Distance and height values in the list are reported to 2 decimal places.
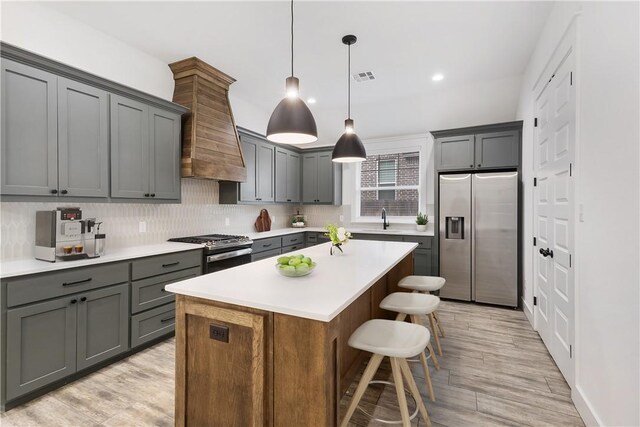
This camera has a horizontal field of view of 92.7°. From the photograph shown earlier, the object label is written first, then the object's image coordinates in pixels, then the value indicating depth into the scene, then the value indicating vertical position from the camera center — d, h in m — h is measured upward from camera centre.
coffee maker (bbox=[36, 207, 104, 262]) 2.38 -0.18
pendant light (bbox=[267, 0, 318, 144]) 2.16 +0.69
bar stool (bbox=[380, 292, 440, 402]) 2.16 -0.69
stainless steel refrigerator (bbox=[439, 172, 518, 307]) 4.10 -0.31
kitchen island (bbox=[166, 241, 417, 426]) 1.36 -0.65
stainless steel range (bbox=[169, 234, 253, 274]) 3.42 -0.43
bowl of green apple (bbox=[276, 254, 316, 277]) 1.88 -0.33
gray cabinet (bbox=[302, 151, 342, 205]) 5.68 +0.66
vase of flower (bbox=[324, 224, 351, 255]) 2.73 -0.19
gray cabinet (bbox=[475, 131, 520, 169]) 4.17 +0.90
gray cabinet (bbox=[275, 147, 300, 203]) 5.32 +0.69
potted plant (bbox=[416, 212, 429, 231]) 4.92 -0.14
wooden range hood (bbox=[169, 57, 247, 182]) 3.53 +1.13
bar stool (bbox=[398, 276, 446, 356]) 2.81 -0.66
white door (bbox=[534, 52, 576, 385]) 2.26 +0.00
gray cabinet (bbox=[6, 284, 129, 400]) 2.04 -0.93
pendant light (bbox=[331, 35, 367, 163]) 3.09 +0.70
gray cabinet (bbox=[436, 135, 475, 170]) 4.43 +0.92
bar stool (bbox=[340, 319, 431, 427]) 1.60 -0.70
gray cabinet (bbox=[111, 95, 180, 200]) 2.85 +0.63
